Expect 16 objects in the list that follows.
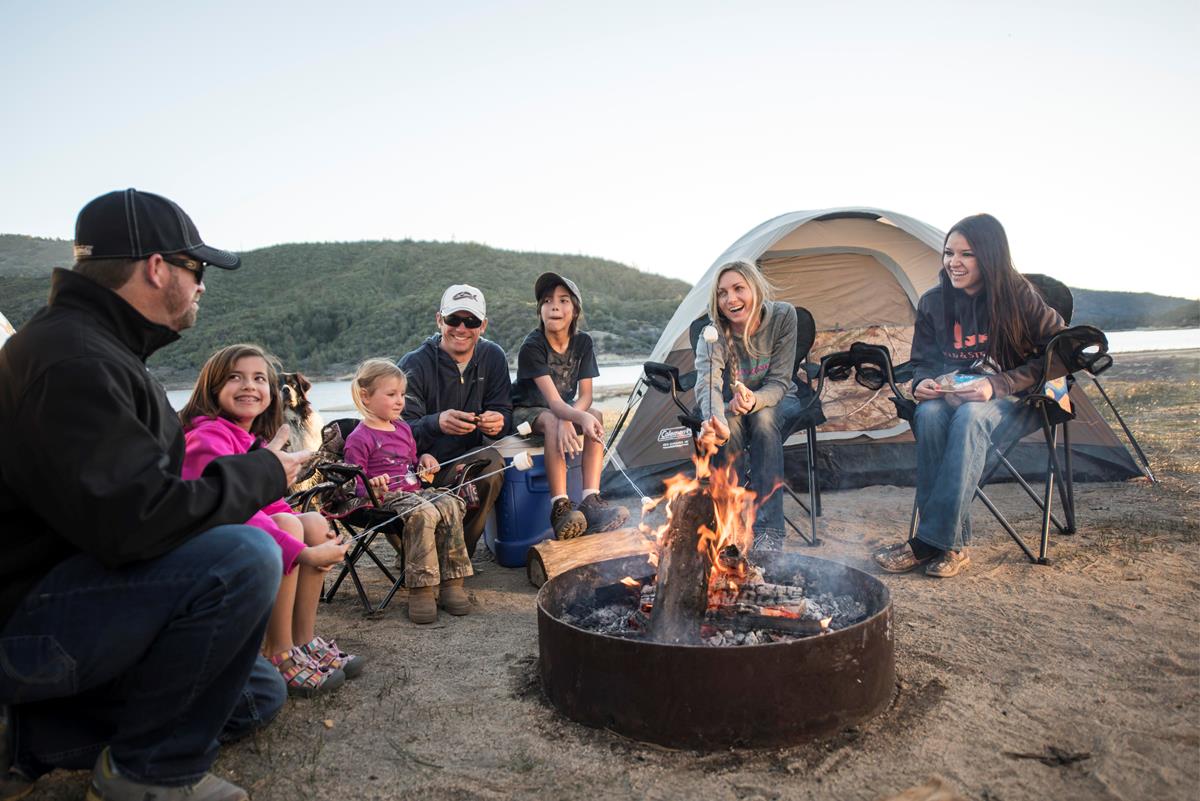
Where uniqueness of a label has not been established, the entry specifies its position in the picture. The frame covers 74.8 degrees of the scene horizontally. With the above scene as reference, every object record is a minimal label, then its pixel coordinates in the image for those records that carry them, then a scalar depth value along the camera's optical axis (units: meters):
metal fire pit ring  2.09
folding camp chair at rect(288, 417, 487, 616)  3.29
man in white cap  4.12
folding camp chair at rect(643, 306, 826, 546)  4.31
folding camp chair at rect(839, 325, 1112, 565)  3.57
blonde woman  4.09
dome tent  5.36
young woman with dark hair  3.61
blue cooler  4.21
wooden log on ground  3.73
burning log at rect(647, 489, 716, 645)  2.49
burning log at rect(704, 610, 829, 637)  2.51
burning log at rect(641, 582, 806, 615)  2.66
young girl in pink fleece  2.64
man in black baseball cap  1.66
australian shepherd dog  3.98
